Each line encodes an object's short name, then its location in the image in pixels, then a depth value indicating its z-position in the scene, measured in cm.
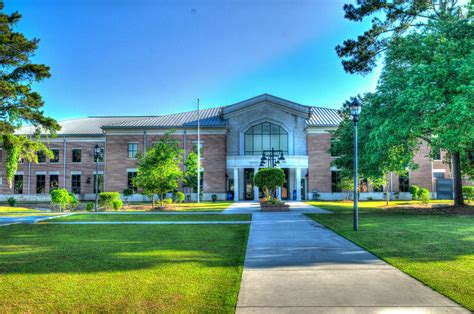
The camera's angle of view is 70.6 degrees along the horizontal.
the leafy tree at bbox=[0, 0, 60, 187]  2605
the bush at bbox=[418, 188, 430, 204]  3148
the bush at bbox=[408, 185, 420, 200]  3666
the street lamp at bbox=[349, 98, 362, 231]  1202
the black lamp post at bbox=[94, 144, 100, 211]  2406
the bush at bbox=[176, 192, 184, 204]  3256
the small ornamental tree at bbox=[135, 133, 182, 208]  2527
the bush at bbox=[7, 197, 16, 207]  3083
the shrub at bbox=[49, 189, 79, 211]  2352
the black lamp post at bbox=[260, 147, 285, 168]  3649
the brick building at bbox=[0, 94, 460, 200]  3888
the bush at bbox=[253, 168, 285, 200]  2267
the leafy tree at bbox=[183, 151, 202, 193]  3562
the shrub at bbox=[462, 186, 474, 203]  3194
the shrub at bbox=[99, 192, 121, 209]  2502
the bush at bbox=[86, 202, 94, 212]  2327
